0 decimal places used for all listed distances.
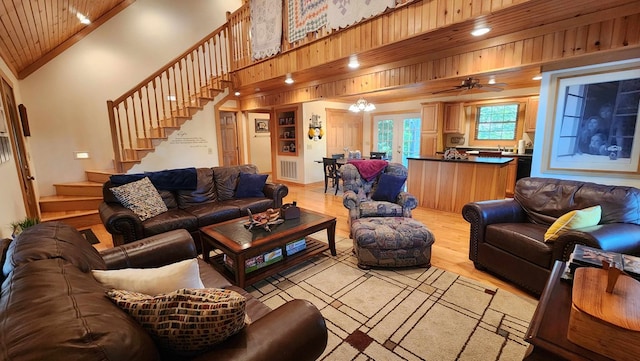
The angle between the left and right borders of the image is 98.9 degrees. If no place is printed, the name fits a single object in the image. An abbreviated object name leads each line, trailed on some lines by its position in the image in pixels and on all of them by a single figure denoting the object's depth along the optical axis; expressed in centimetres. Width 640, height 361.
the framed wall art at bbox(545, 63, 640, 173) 302
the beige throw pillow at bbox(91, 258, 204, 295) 105
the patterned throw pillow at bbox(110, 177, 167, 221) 299
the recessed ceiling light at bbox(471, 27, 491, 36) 272
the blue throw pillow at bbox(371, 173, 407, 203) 342
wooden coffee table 223
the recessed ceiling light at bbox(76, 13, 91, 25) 406
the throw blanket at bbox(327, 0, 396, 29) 299
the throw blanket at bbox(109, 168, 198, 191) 340
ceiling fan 406
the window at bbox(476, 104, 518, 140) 620
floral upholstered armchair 321
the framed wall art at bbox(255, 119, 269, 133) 839
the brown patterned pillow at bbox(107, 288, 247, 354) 85
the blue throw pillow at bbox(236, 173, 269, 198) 392
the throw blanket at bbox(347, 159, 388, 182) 364
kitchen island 426
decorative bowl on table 261
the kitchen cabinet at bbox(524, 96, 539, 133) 567
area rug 171
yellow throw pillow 205
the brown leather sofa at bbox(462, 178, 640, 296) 196
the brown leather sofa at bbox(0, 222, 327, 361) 64
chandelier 586
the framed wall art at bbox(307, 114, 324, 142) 708
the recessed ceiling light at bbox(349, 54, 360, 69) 353
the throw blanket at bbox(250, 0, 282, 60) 411
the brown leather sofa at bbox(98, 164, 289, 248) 274
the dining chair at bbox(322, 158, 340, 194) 606
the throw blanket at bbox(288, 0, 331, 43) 352
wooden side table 103
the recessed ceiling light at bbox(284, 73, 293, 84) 443
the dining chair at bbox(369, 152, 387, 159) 665
